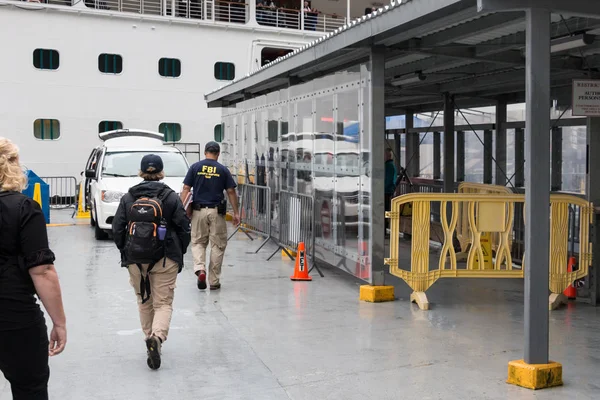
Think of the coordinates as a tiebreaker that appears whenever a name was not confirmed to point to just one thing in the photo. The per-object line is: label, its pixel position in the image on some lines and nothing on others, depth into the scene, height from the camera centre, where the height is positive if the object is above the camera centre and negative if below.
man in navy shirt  10.60 -0.63
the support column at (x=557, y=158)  13.59 +0.01
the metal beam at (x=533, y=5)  6.21 +1.20
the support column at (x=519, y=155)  14.80 +0.07
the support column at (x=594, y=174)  9.67 -0.19
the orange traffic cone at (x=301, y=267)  11.62 -1.55
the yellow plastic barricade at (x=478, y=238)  9.37 -0.93
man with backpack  6.91 -0.72
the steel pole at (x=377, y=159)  9.95 +0.01
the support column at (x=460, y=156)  17.61 +0.07
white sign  9.22 +0.71
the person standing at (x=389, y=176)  15.51 -0.31
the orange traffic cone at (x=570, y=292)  10.03 -1.67
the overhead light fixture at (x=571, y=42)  8.95 +1.33
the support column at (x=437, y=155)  19.17 +0.11
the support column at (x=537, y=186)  6.23 -0.21
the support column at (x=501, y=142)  15.29 +0.33
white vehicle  16.19 -0.29
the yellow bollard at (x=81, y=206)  22.45 -1.27
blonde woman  4.06 -0.63
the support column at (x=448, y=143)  16.16 +0.33
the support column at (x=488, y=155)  16.39 +0.09
